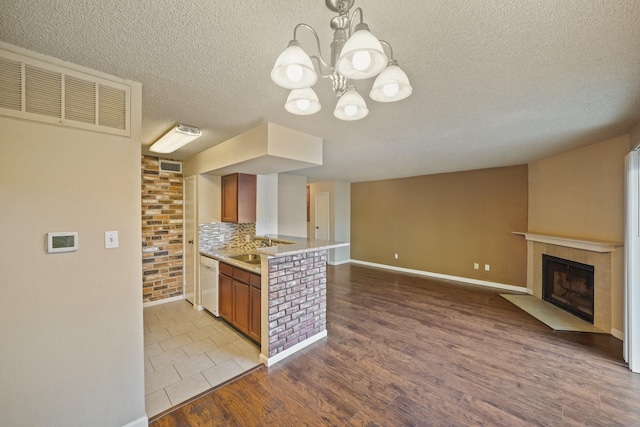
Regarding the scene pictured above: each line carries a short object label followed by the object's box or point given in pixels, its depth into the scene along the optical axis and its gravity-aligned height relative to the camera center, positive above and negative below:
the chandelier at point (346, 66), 0.90 +0.60
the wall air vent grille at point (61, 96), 1.38 +0.70
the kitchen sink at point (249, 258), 3.64 -0.68
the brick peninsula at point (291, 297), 2.54 -0.92
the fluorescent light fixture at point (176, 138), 2.56 +0.81
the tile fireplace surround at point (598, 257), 3.12 -0.60
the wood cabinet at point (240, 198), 3.72 +0.22
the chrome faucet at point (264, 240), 3.82 -0.44
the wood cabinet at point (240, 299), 2.77 -1.05
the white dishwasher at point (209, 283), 3.53 -1.04
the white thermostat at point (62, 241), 1.49 -0.18
